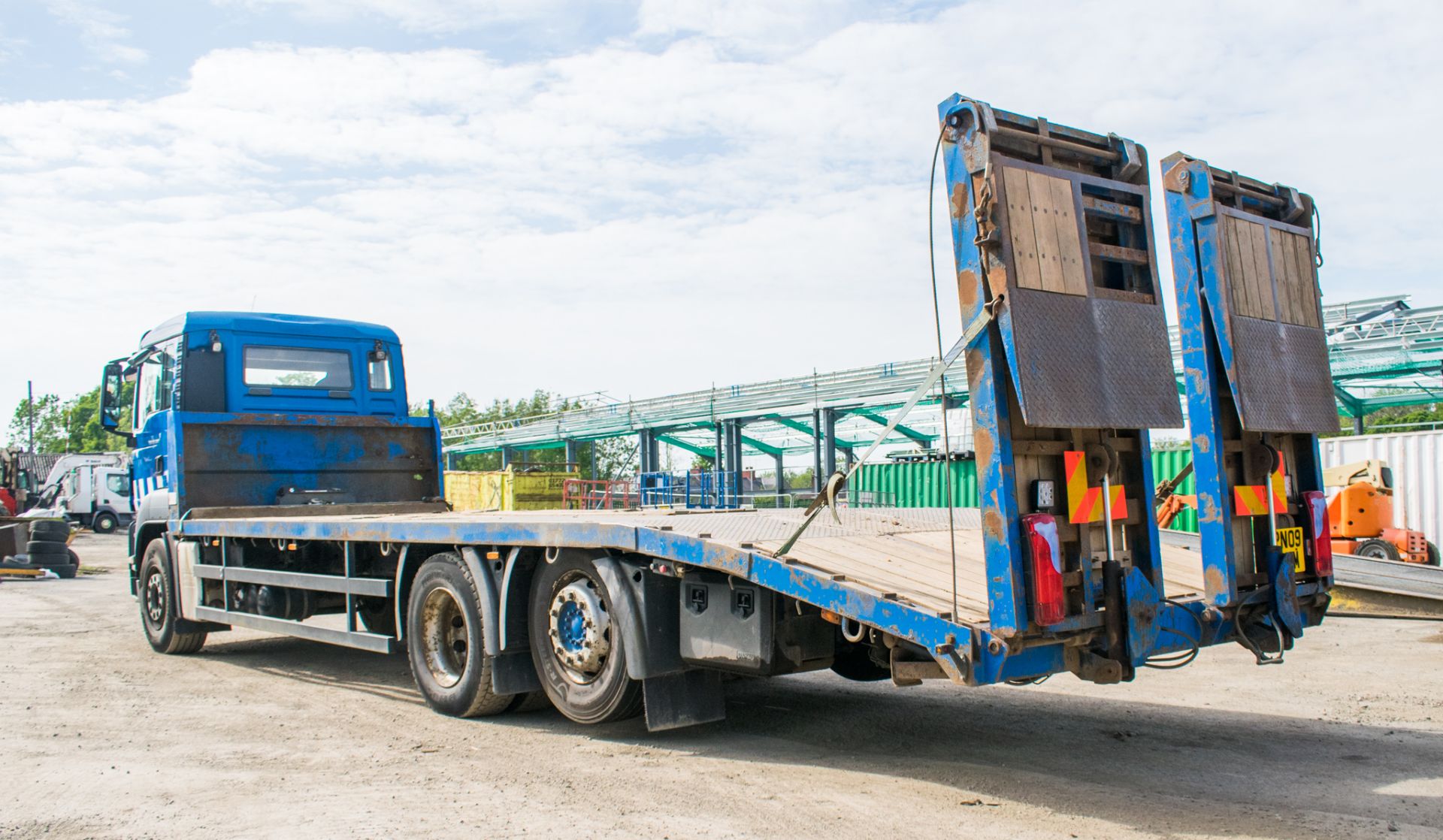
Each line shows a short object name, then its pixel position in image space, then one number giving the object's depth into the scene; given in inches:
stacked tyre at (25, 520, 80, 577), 852.0
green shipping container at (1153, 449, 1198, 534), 762.2
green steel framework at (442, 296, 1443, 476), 872.9
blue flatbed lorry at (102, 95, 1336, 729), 187.6
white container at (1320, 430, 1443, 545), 720.3
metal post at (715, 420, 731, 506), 1299.2
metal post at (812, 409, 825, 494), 1141.1
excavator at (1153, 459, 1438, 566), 637.9
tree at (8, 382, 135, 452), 3609.7
